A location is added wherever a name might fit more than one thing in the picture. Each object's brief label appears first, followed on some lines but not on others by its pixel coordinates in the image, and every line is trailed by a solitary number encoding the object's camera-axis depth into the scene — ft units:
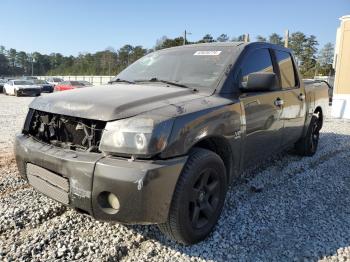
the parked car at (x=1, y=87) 108.33
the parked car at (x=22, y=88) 85.20
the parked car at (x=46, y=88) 97.97
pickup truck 7.78
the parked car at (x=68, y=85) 83.51
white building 38.06
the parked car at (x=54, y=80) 139.25
